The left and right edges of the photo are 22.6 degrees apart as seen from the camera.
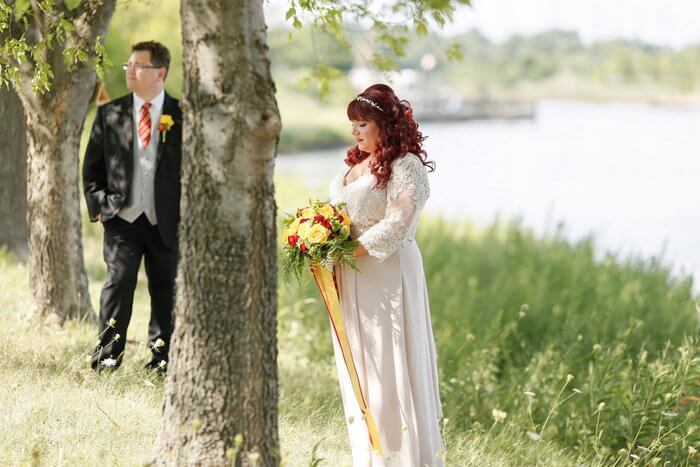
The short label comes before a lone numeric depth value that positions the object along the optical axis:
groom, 10.36
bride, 8.42
